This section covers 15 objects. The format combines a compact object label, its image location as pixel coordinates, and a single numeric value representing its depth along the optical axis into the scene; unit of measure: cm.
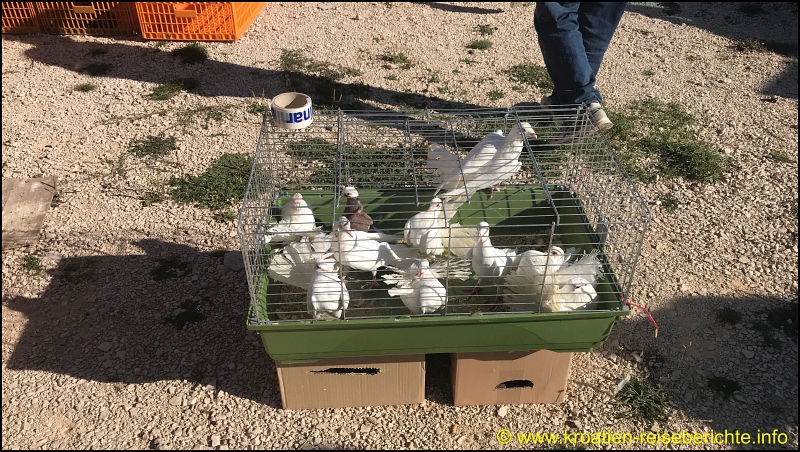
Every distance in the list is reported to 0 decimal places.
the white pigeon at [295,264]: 340
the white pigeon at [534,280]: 319
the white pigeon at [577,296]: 314
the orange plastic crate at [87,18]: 738
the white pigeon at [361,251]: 332
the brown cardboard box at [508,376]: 322
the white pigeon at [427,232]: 350
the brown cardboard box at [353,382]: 318
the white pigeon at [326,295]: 308
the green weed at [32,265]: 424
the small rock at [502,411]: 334
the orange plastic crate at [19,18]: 742
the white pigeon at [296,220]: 356
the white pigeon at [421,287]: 312
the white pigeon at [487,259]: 341
